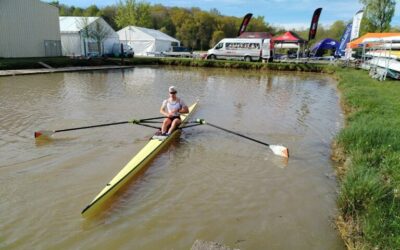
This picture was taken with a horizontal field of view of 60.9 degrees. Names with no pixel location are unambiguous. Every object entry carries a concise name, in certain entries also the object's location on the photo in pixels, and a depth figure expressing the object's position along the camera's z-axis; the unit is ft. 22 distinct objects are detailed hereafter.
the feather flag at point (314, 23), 119.75
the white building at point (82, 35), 128.98
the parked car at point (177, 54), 135.03
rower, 30.96
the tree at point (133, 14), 181.57
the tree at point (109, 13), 250.12
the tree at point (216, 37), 237.86
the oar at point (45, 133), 29.25
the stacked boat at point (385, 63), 63.46
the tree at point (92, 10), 266.94
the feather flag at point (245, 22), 139.33
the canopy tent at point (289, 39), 117.80
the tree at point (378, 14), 148.36
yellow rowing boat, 17.20
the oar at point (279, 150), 26.50
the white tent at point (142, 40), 160.04
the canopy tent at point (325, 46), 155.84
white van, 114.93
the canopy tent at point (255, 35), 117.80
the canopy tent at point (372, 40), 63.69
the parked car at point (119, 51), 134.31
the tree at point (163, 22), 258.78
